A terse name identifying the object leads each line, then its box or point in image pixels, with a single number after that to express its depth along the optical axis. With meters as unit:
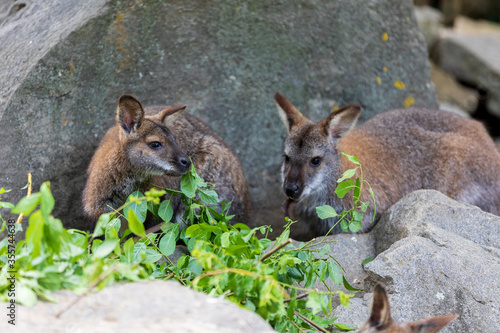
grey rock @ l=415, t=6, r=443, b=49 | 26.31
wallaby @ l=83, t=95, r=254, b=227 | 9.91
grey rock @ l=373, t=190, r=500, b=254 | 9.52
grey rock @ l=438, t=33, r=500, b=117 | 22.20
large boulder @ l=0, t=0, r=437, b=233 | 10.93
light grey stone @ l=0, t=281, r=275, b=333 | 5.06
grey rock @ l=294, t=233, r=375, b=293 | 9.37
